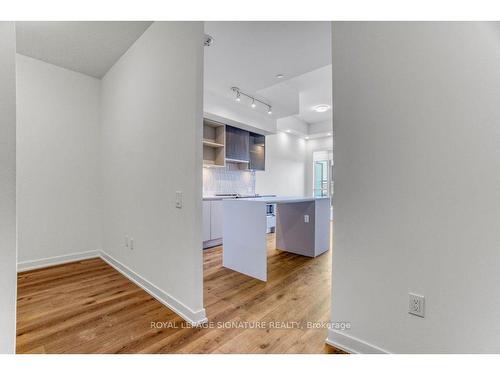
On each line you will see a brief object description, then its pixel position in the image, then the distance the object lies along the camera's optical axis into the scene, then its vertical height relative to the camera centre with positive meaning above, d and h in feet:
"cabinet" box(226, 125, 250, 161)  15.42 +2.87
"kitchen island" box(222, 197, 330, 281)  9.16 -1.83
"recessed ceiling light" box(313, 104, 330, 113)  17.33 +5.77
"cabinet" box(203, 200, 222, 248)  13.30 -1.84
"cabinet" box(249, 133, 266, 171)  17.48 +2.65
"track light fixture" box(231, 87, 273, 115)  12.35 +4.89
